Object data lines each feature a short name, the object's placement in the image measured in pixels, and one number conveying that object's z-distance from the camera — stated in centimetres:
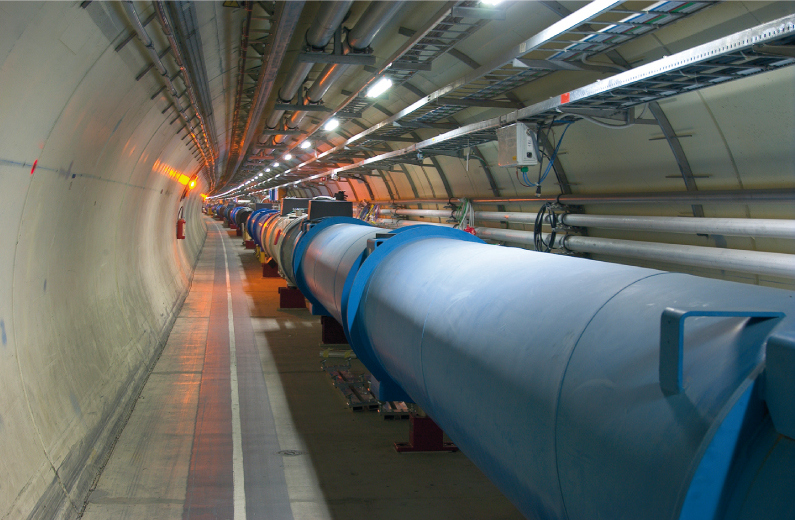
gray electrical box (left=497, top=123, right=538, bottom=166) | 673
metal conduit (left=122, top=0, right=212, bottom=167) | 355
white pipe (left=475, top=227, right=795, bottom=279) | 499
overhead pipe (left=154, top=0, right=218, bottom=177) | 413
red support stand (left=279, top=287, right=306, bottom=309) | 1116
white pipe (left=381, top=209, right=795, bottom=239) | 503
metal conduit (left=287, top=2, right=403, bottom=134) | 575
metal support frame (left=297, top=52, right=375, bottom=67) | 684
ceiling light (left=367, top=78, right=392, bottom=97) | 749
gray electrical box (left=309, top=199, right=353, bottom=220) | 1017
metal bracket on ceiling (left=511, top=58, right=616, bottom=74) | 583
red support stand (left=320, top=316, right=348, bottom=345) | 810
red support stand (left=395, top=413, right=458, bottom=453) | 486
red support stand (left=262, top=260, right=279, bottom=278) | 1566
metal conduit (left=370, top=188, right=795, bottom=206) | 530
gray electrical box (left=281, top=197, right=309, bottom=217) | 1465
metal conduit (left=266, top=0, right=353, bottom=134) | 574
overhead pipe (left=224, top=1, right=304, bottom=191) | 496
